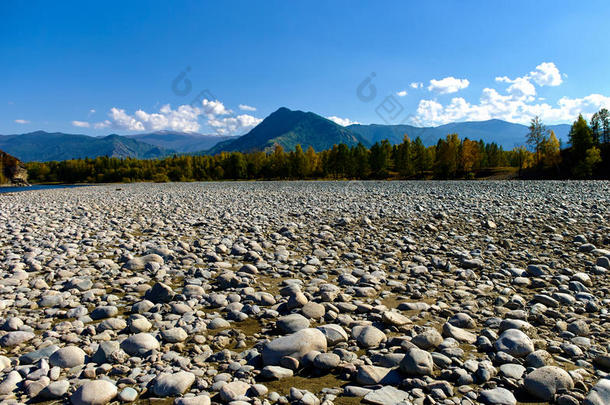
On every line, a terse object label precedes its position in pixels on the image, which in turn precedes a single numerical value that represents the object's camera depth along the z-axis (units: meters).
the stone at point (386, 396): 2.42
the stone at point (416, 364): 2.77
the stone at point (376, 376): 2.72
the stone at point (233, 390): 2.48
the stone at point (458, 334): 3.41
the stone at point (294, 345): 3.07
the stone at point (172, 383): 2.58
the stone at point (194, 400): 2.38
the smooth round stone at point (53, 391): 2.53
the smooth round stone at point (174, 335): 3.50
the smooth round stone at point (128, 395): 2.50
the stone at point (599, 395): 2.32
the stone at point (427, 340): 3.29
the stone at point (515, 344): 3.11
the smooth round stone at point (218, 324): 3.92
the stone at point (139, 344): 3.22
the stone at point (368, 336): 3.41
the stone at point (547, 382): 2.48
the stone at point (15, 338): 3.44
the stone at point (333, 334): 3.43
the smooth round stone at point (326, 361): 2.95
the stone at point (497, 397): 2.41
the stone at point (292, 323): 3.76
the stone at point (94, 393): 2.40
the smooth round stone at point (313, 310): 4.13
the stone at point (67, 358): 2.97
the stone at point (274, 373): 2.83
